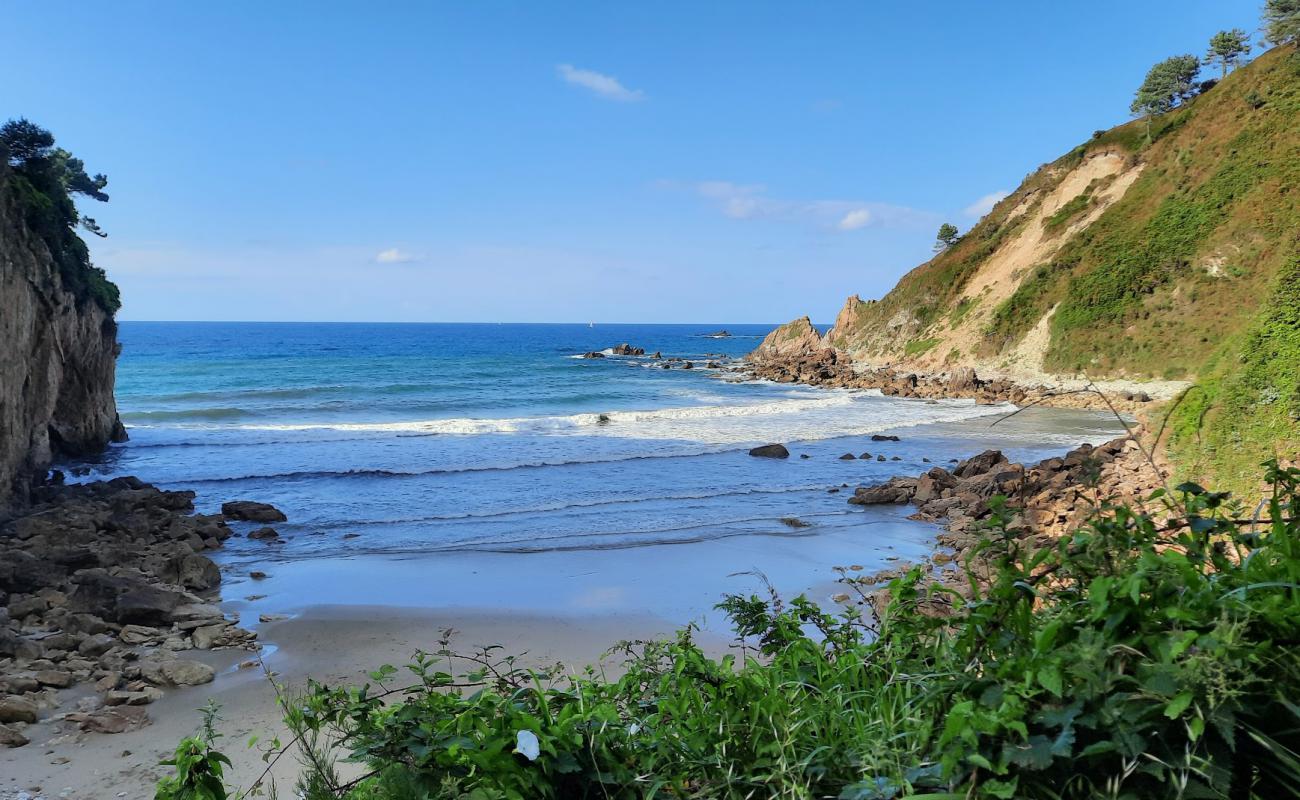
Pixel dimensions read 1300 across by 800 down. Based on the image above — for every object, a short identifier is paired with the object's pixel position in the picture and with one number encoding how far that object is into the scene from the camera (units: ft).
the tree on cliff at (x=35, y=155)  68.39
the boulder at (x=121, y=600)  34.30
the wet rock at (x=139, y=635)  32.30
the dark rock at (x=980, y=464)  64.44
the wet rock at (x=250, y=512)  57.06
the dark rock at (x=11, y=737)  22.67
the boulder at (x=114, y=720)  23.91
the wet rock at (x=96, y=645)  30.60
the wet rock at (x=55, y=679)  27.04
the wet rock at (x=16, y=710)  23.94
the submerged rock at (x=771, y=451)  81.05
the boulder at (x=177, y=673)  27.89
